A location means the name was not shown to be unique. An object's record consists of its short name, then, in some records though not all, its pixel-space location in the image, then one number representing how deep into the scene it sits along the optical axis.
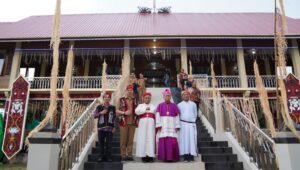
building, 13.90
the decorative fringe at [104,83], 7.90
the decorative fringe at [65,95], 4.16
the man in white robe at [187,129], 5.06
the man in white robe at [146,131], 5.07
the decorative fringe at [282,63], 3.54
